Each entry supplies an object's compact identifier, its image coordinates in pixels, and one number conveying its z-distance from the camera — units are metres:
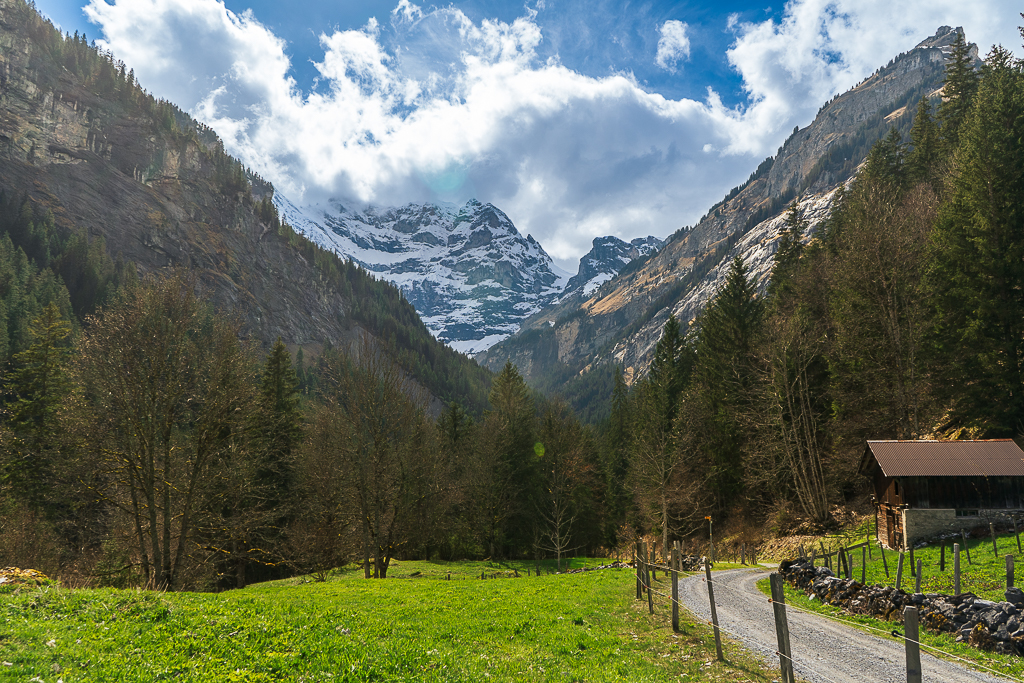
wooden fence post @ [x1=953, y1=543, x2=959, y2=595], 14.09
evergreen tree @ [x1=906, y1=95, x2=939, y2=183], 46.56
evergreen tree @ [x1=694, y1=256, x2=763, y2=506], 42.53
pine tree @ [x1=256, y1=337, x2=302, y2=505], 37.94
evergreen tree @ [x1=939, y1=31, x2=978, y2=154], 46.19
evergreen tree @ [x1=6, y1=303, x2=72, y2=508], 31.41
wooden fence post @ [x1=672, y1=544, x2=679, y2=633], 13.54
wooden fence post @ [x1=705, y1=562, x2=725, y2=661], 10.96
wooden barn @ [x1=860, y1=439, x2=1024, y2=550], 24.23
